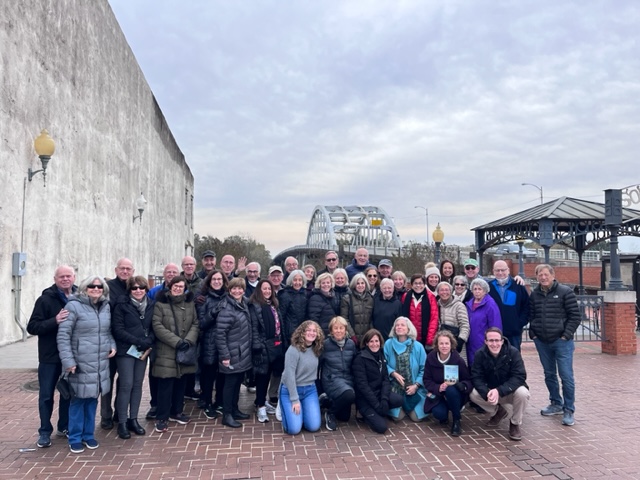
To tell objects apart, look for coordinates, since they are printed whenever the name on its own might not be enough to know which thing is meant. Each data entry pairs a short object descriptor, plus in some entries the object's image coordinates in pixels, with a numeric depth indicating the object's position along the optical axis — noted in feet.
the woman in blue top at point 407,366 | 18.30
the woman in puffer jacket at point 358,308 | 20.07
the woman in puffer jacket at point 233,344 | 17.65
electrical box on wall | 33.12
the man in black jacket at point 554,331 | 18.47
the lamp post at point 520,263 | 65.67
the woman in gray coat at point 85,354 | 14.99
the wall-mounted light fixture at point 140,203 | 63.46
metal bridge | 274.36
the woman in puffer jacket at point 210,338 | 18.06
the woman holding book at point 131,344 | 16.39
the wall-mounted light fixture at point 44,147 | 33.58
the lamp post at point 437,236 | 55.75
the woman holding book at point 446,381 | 17.19
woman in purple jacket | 19.19
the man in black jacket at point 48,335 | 15.03
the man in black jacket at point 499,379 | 16.66
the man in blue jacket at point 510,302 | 20.48
